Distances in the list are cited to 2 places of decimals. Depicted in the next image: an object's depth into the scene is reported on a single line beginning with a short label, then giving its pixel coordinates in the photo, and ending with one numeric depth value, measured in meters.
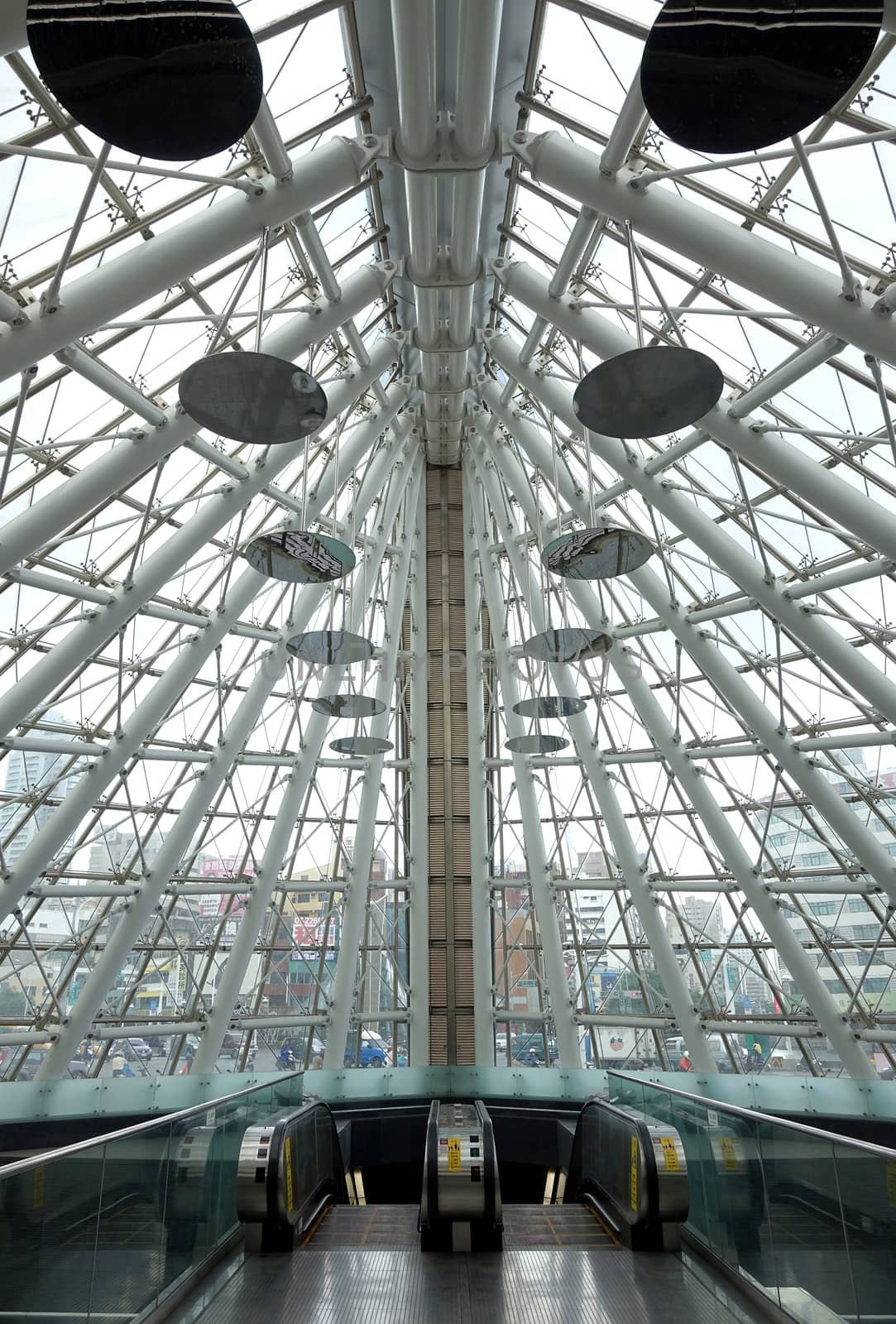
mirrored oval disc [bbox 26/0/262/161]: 7.64
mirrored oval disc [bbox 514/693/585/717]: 23.02
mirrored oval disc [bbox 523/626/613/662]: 19.66
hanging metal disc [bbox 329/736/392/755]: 24.81
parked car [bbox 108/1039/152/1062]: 31.80
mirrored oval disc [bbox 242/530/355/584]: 15.63
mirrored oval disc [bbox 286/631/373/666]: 18.95
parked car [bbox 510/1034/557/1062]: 36.66
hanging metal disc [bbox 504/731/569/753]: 25.47
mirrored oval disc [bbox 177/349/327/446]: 11.67
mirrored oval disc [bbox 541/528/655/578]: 15.53
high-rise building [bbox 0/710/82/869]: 25.94
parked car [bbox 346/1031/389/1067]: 36.94
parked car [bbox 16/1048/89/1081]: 29.48
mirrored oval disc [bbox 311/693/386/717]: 22.34
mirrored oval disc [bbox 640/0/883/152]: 7.83
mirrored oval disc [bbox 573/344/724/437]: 11.60
